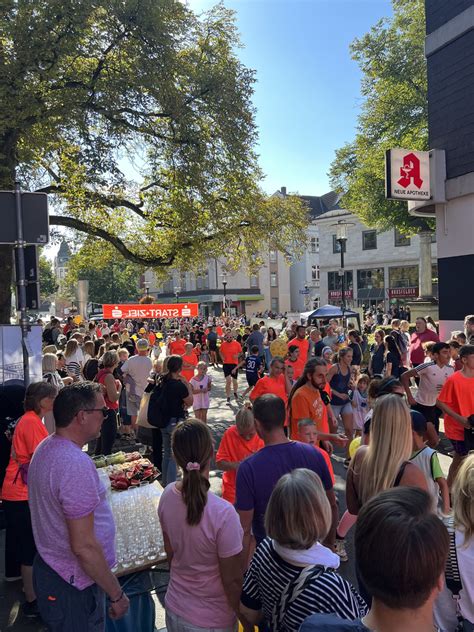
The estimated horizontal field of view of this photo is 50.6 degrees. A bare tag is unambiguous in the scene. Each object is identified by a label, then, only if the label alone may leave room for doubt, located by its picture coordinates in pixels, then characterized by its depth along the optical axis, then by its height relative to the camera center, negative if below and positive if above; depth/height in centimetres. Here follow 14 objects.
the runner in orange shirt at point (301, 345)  1046 -112
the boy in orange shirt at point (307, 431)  439 -120
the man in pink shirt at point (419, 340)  1023 -100
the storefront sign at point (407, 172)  1288 +309
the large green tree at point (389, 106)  2233 +857
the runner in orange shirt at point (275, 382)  683 -121
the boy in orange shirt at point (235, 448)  420 -129
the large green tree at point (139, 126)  961 +393
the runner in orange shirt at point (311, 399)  531 -112
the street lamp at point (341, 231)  1781 +226
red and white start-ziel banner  2255 -55
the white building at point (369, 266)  4766 +271
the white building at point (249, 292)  6412 +60
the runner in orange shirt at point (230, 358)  1296 -160
